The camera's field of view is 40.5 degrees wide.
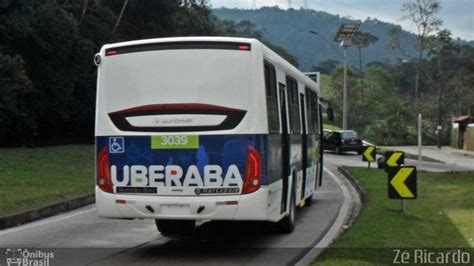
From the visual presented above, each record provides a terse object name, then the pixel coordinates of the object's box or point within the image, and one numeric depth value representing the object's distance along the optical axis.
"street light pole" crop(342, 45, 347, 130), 53.14
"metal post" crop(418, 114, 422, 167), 24.89
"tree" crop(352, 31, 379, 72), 104.62
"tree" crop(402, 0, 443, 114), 64.15
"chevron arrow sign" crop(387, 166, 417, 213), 12.77
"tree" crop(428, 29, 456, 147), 59.91
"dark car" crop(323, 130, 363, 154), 45.00
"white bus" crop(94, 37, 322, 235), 8.91
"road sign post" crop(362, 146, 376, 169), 26.85
